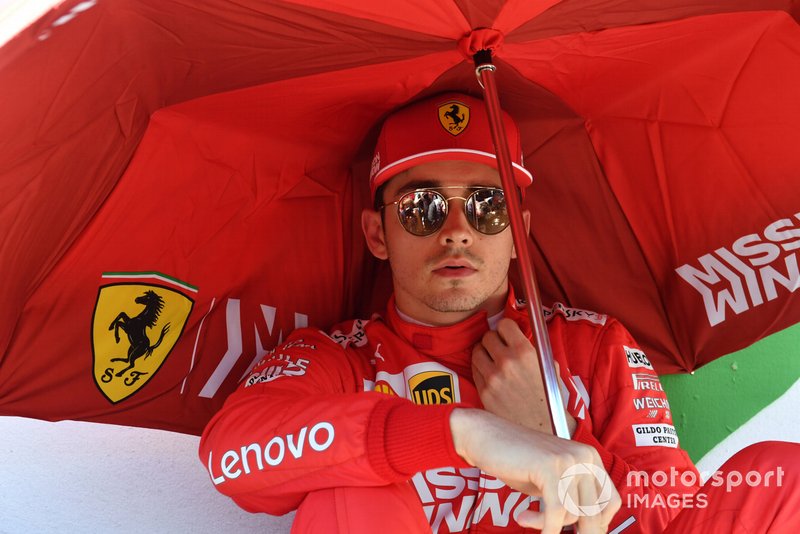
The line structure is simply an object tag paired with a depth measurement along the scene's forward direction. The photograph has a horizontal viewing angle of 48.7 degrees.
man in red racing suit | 1.27
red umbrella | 1.35
